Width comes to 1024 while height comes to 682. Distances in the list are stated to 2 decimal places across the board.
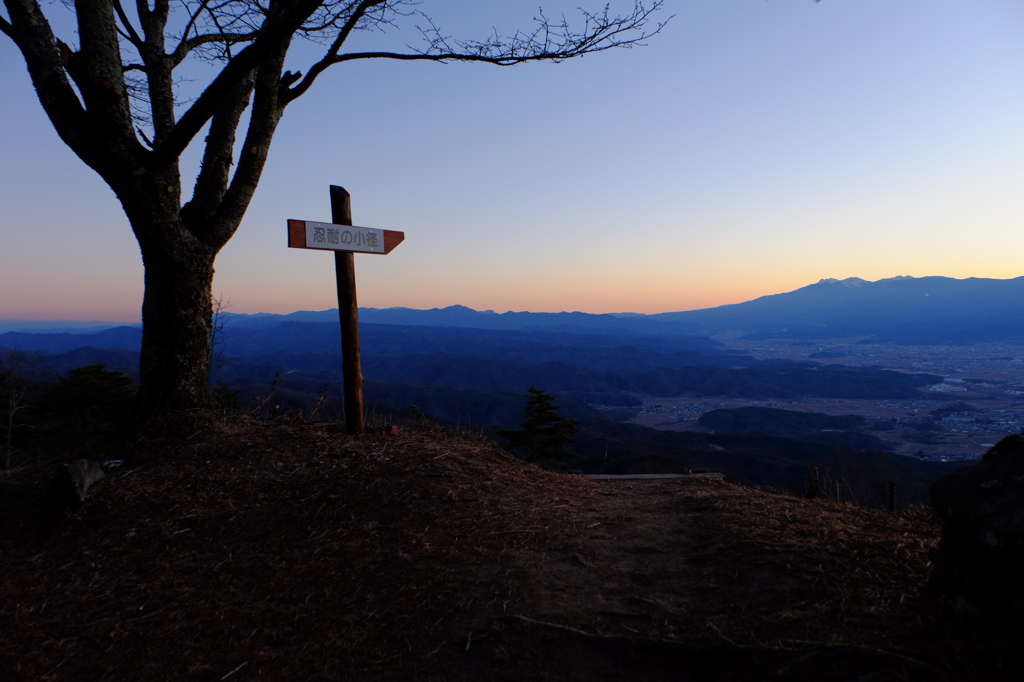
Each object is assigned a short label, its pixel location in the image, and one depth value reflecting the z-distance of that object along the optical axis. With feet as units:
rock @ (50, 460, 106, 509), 13.50
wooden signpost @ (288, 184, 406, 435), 19.97
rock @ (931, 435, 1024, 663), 6.59
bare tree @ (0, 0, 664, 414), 15.07
